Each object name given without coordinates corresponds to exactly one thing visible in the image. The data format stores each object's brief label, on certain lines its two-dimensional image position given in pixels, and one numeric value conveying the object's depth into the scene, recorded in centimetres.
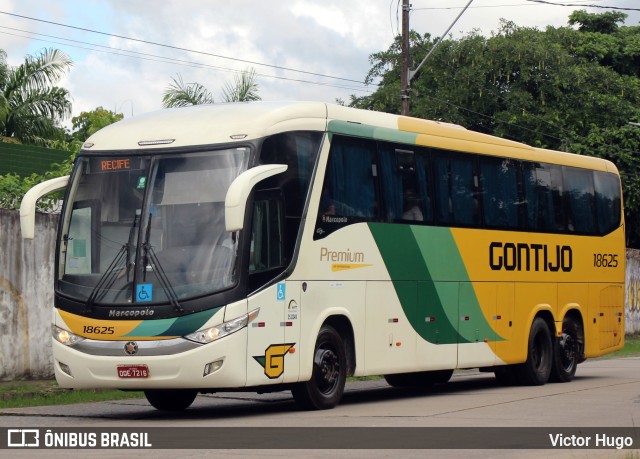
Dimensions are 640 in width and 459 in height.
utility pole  2864
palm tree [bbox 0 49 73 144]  3170
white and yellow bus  1396
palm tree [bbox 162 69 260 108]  3147
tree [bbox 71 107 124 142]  4157
